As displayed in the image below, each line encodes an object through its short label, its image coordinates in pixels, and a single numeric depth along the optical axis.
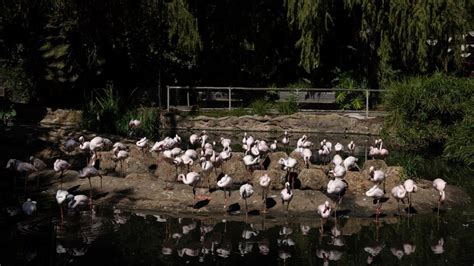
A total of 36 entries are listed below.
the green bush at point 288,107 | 21.18
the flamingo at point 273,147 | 13.83
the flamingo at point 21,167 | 11.56
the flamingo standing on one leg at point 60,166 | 11.34
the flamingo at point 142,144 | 13.41
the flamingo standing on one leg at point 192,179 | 10.58
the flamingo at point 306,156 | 12.39
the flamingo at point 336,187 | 10.27
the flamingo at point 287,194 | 10.12
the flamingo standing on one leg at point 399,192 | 10.17
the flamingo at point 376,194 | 10.05
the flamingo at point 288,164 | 11.36
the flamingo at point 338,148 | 13.65
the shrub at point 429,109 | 16.34
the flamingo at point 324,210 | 9.54
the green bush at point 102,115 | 18.47
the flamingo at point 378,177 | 10.59
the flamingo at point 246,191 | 10.12
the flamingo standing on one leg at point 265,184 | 10.47
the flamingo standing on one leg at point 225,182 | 10.41
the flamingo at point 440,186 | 10.64
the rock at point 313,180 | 11.70
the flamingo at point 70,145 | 13.23
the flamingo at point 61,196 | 9.62
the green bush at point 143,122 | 18.52
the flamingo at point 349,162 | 11.55
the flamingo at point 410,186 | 10.33
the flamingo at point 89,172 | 10.93
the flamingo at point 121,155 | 12.53
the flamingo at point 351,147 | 14.17
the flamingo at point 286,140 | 15.48
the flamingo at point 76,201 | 9.79
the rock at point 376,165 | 12.01
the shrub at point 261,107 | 21.30
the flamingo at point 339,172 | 10.85
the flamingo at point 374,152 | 13.16
